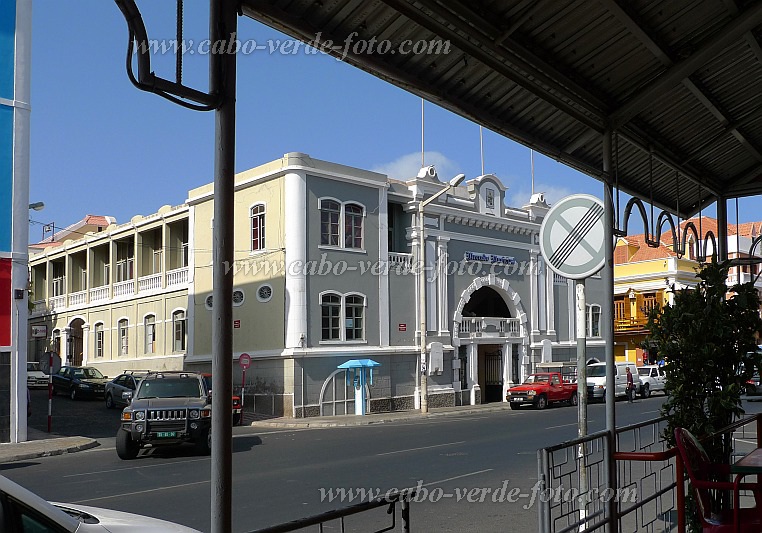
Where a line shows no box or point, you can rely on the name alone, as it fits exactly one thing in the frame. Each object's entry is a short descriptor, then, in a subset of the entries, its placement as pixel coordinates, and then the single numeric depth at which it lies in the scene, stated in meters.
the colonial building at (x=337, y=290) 31.33
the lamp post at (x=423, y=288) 33.38
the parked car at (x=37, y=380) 43.11
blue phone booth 31.70
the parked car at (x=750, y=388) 6.92
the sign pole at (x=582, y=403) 5.69
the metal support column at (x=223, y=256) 3.24
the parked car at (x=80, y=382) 36.12
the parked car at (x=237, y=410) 28.41
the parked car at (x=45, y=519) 3.47
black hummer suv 17.36
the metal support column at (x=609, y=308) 6.20
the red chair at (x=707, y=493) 5.19
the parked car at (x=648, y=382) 43.50
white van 37.12
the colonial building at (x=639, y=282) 55.38
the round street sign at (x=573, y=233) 6.01
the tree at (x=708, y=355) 6.68
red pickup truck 34.34
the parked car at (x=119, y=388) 32.60
